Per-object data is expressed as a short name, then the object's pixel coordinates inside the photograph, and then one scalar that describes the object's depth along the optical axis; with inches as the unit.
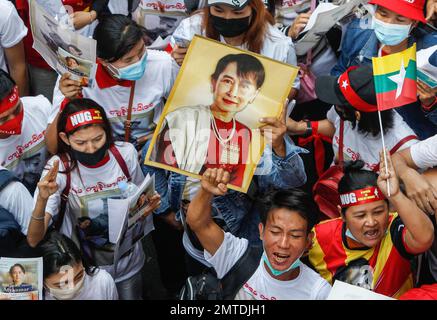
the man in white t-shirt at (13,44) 202.5
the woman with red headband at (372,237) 141.8
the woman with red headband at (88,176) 167.2
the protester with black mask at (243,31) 181.8
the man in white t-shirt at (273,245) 145.0
